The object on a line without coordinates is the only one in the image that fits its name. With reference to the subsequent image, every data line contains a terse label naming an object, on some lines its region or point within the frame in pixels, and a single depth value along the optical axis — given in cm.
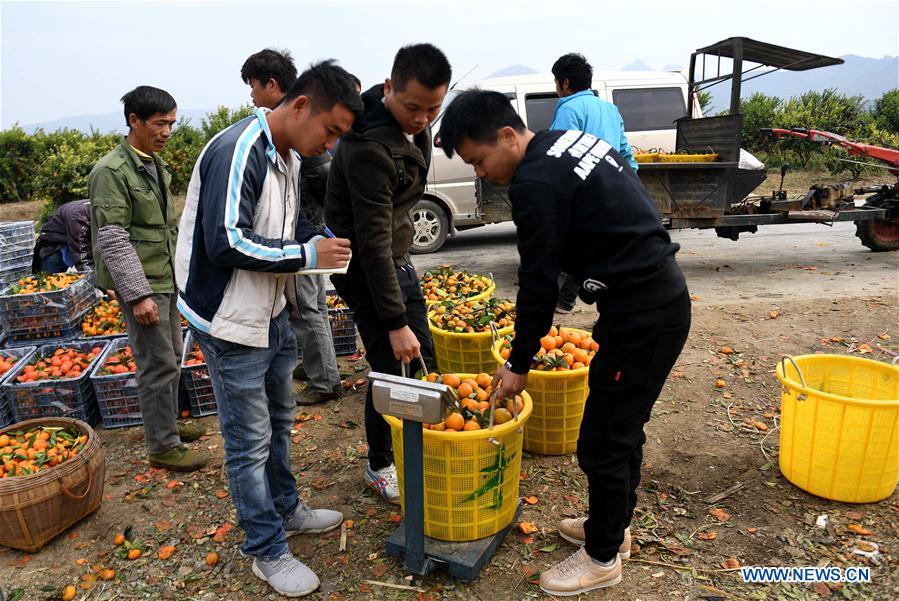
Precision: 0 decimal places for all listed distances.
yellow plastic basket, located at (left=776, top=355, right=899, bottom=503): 299
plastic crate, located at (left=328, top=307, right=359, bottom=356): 562
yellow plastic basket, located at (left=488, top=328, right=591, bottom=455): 358
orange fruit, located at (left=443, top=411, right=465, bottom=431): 282
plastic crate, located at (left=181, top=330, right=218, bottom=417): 453
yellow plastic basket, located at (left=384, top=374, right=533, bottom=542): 274
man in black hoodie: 223
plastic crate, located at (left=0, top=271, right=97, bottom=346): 515
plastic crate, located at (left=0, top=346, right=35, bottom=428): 432
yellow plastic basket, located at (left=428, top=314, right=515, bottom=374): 438
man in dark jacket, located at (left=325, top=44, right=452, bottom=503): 266
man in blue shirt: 490
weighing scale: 236
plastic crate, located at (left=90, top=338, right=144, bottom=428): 437
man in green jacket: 343
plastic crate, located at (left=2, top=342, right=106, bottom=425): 434
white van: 928
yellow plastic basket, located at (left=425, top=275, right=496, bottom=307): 521
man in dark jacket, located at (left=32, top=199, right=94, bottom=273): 654
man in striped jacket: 224
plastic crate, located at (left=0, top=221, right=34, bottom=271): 716
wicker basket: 305
